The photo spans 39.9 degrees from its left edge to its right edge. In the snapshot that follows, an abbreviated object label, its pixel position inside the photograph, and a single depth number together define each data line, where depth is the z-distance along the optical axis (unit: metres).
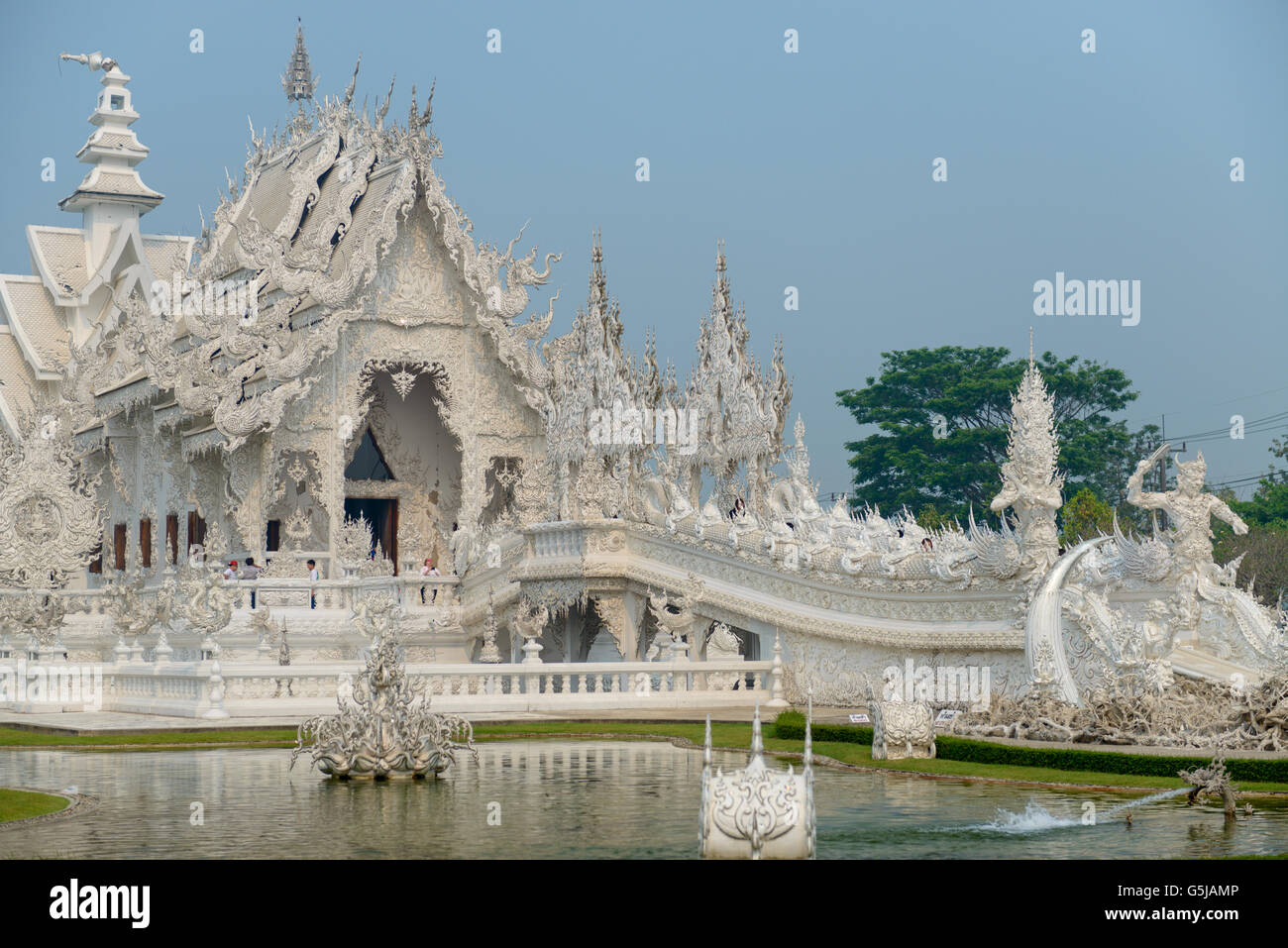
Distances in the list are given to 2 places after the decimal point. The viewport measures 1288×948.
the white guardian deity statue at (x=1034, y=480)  18.44
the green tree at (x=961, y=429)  45.81
